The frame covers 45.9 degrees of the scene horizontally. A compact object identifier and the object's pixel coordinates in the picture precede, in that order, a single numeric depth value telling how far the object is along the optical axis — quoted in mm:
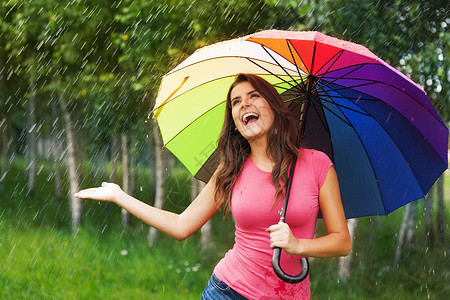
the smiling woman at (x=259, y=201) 2367
